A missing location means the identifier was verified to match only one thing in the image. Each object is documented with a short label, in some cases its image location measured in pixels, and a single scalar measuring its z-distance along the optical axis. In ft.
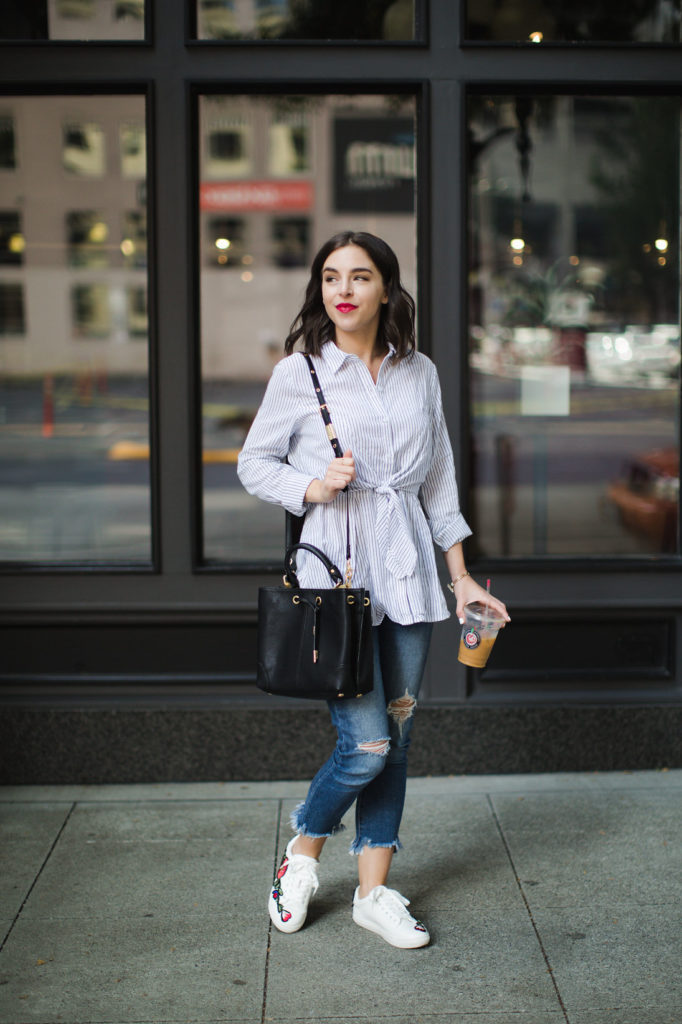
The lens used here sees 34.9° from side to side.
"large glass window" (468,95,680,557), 19.77
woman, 10.16
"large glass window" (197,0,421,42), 14.99
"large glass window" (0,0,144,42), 14.58
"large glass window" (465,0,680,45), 15.55
